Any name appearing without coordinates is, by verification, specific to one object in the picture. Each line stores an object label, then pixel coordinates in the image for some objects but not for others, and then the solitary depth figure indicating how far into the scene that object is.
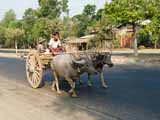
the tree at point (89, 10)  45.26
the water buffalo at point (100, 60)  7.03
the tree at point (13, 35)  47.67
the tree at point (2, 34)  57.53
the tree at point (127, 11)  17.03
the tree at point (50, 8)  37.48
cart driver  7.43
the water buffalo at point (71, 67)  6.29
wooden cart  7.41
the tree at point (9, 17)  70.74
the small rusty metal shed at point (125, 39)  35.20
